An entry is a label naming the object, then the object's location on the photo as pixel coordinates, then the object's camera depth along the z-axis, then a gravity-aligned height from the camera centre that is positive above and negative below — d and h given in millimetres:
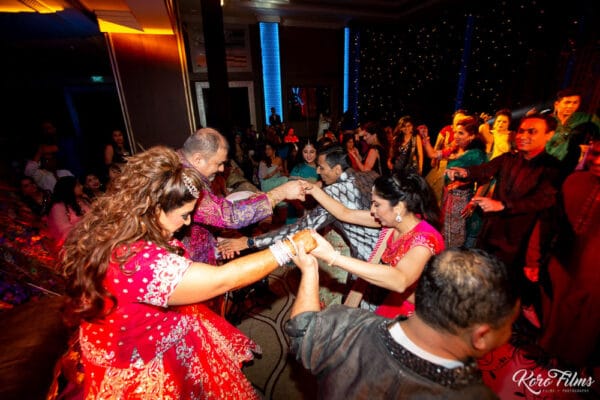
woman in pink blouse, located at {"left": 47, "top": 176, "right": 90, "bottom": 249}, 3188 -1086
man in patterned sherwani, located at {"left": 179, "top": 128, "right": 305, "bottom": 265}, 2229 -747
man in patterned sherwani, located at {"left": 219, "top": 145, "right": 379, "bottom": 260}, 2680 -953
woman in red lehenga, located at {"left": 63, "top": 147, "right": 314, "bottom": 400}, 1199 -736
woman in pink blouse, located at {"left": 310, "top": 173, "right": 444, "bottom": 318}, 1546 -835
